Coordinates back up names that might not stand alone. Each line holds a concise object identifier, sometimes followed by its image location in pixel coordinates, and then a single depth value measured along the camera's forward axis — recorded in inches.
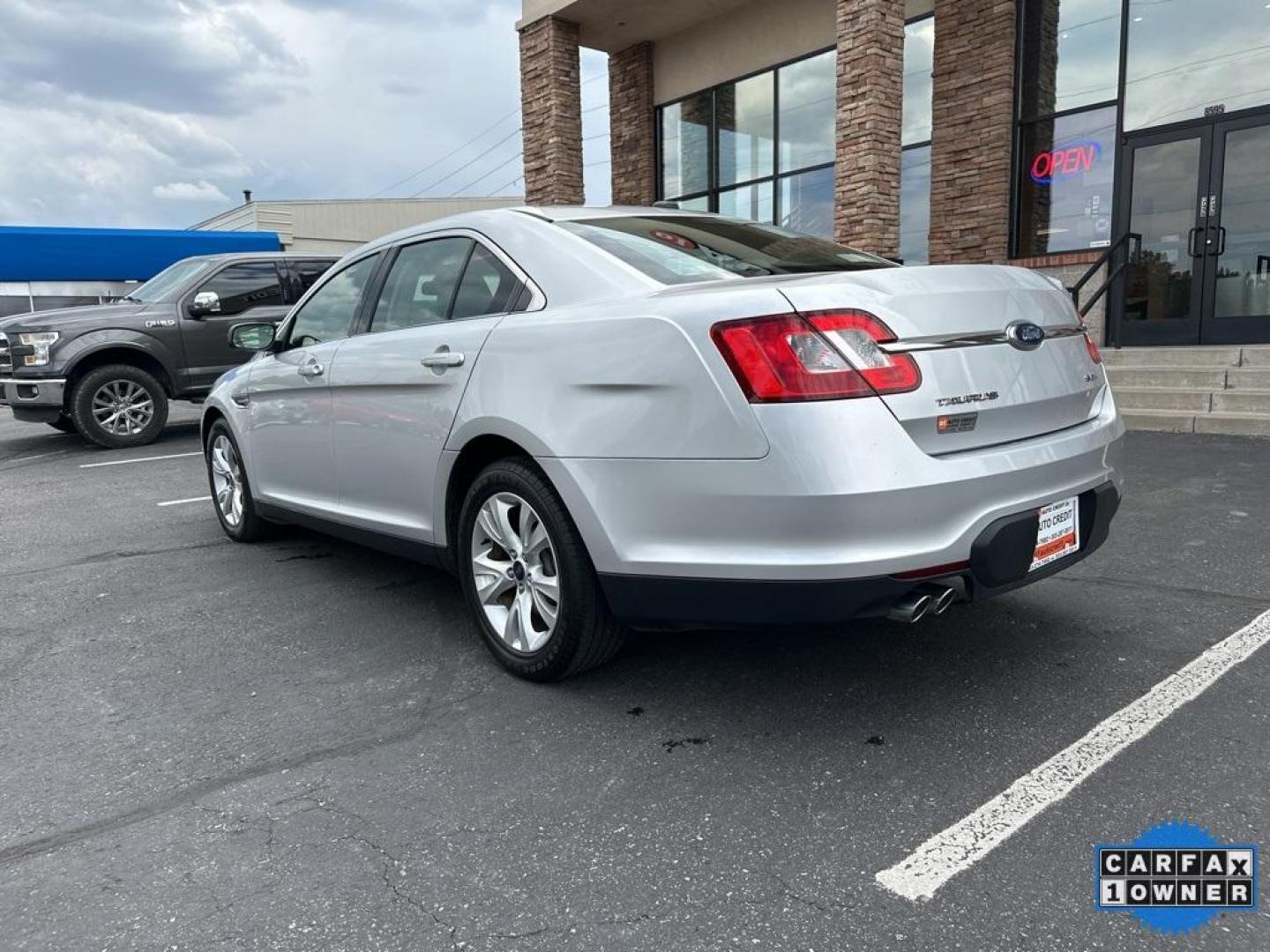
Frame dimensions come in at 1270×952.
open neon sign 419.8
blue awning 674.2
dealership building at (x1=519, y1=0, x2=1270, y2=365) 380.8
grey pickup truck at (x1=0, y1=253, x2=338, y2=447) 361.4
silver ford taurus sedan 91.8
